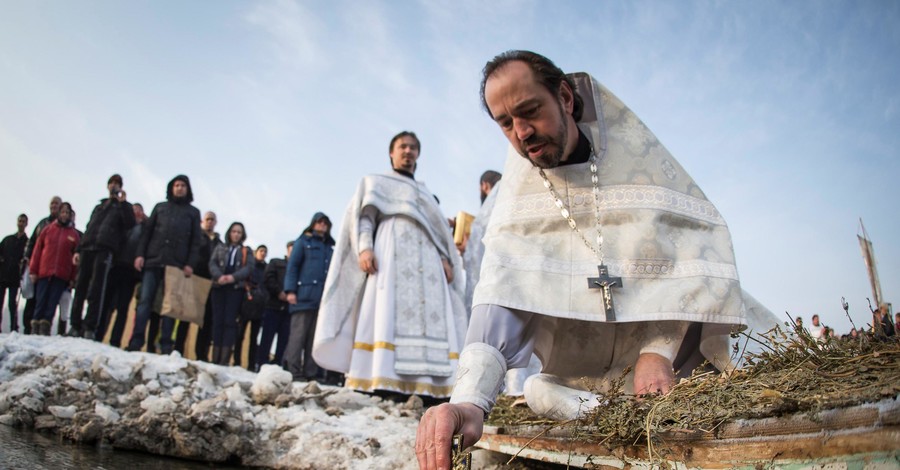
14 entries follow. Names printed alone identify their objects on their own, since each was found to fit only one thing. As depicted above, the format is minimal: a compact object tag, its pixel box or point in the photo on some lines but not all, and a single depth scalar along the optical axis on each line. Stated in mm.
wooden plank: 1146
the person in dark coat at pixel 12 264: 8664
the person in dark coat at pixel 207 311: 8828
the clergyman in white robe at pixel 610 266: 2246
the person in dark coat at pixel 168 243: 7293
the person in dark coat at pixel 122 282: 7711
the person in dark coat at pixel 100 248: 7195
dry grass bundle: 1334
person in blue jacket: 7527
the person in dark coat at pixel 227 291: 8242
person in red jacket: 7672
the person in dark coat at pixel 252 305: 9188
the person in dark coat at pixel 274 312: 9203
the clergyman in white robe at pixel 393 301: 5359
